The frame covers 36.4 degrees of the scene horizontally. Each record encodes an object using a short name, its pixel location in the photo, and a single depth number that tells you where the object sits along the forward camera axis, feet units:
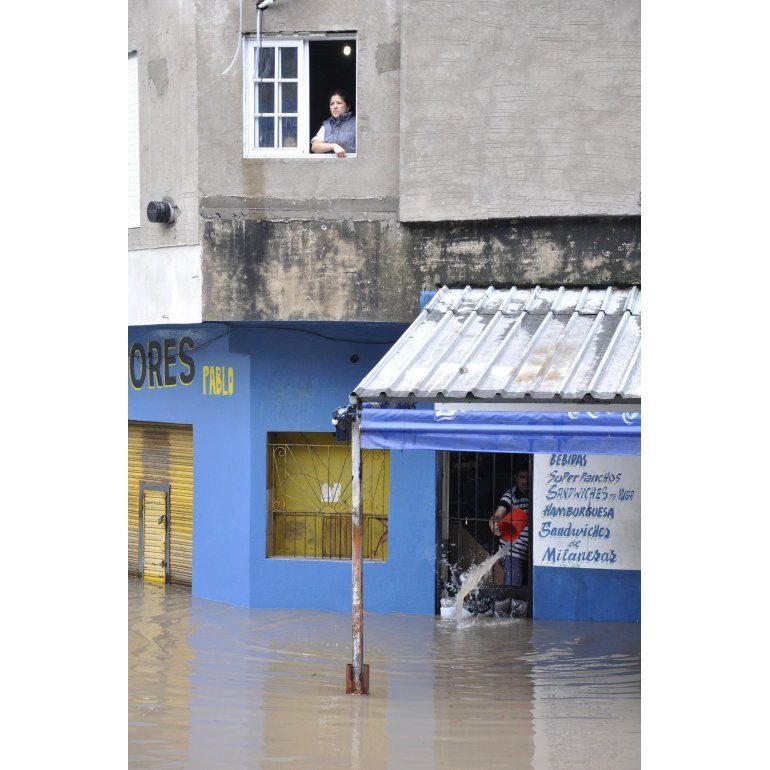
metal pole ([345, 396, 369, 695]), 29.99
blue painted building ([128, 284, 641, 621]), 39.32
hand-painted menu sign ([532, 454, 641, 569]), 39.01
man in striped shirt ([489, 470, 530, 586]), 41.19
